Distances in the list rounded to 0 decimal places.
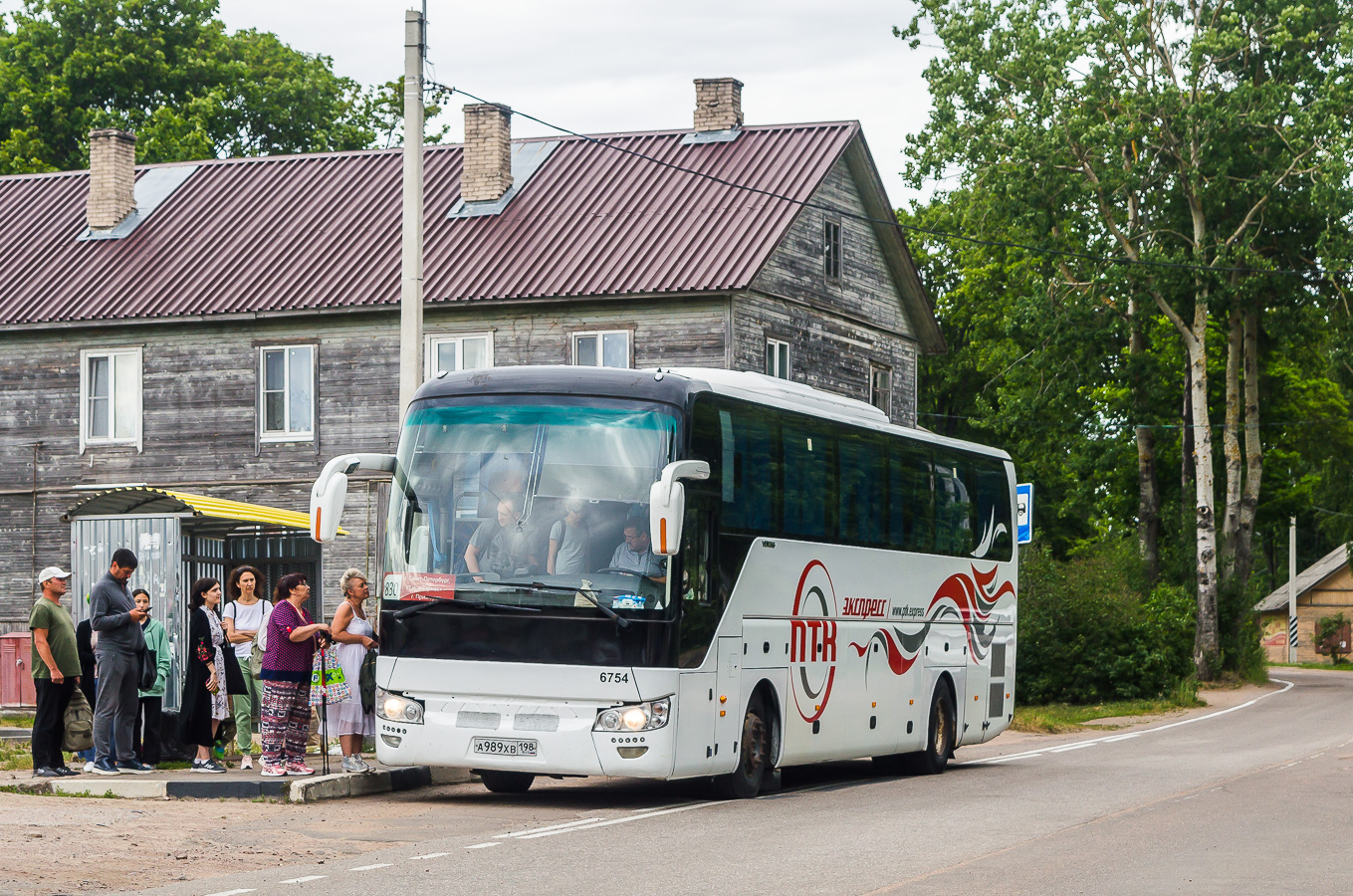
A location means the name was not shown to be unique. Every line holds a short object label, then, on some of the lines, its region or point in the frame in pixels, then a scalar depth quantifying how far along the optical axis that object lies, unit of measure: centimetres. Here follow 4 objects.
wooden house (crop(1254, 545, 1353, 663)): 8825
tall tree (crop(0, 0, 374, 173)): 5406
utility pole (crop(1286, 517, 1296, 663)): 8275
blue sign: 2764
